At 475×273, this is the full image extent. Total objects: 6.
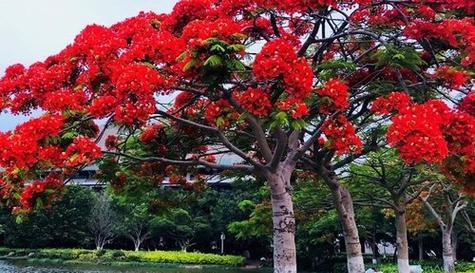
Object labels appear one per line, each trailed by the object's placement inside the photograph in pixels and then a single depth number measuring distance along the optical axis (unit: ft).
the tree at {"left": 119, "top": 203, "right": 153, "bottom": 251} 142.51
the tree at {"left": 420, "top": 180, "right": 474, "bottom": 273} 64.20
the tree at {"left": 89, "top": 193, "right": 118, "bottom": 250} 144.87
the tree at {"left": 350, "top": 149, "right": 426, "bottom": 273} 48.67
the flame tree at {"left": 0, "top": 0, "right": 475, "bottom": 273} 22.63
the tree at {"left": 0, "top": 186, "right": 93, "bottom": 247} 143.33
